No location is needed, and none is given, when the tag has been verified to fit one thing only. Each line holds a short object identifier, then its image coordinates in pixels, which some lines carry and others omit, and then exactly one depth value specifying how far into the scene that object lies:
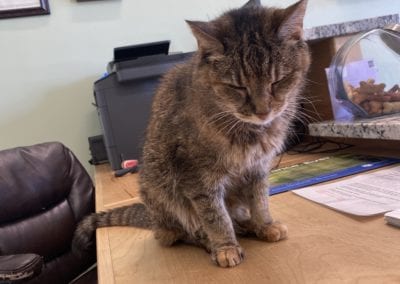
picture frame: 1.76
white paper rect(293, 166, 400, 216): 0.81
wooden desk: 0.60
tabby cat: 0.73
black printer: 1.60
